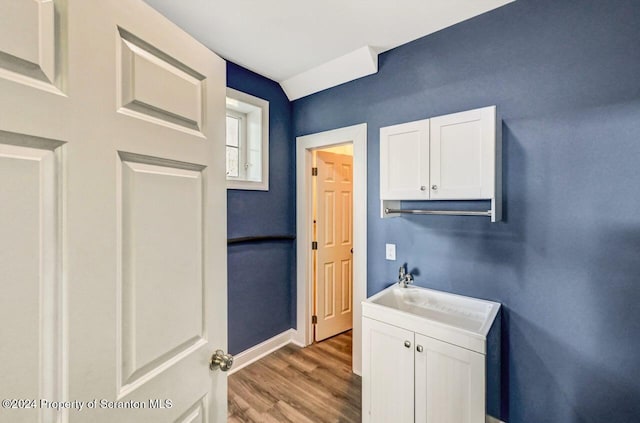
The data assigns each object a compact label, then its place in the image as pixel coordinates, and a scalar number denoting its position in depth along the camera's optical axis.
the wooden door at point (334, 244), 2.92
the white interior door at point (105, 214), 0.48
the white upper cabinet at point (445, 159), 1.53
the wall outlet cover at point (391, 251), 2.19
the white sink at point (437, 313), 1.36
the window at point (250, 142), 2.59
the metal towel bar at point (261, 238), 2.38
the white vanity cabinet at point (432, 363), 1.33
